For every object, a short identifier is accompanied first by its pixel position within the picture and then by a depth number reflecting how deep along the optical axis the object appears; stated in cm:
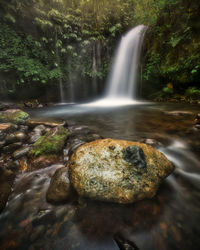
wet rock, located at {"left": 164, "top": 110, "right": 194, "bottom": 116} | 505
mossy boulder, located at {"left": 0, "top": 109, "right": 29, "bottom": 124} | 432
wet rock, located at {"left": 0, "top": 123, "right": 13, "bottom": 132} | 328
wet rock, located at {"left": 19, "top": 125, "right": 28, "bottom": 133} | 369
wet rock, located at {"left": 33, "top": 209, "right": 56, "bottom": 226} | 145
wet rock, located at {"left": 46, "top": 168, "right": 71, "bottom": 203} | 169
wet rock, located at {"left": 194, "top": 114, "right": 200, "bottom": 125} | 392
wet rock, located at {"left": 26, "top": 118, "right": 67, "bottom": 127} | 408
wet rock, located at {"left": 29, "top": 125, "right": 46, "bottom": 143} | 325
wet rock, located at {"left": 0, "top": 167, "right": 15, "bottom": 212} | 164
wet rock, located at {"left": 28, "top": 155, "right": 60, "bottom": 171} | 232
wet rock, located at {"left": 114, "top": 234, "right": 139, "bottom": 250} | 119
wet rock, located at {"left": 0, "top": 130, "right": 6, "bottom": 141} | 301
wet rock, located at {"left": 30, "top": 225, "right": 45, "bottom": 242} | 130
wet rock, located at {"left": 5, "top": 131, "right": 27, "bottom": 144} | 299
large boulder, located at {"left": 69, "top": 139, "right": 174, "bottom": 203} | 161
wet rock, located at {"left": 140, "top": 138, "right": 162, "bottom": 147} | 298
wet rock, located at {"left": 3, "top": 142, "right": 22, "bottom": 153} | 277
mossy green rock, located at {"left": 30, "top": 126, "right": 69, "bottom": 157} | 250
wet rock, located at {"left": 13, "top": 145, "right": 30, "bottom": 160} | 254
